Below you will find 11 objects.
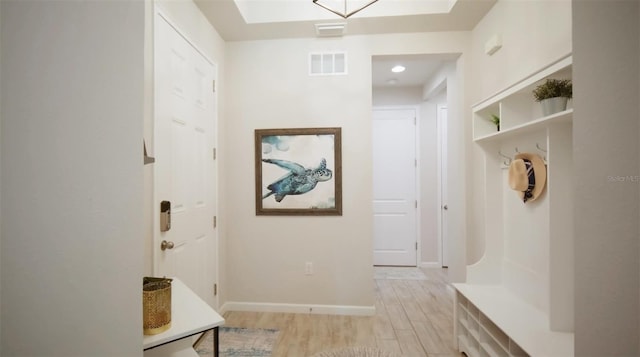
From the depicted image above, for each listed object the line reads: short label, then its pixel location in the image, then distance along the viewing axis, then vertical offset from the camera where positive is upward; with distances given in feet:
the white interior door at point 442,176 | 13.96 +0.26
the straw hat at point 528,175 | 5.44 +0.11
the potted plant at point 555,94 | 4.64 +1.41
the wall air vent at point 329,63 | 9.09 +3.76
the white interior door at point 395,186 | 14.24 -0.22
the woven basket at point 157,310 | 3.15 -1.42
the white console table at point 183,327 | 3.16 -1.69
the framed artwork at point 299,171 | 9.05 +0.34
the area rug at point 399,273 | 12.74 -4.22
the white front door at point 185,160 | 5.78 +0.53
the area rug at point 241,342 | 6.86 -4.06
